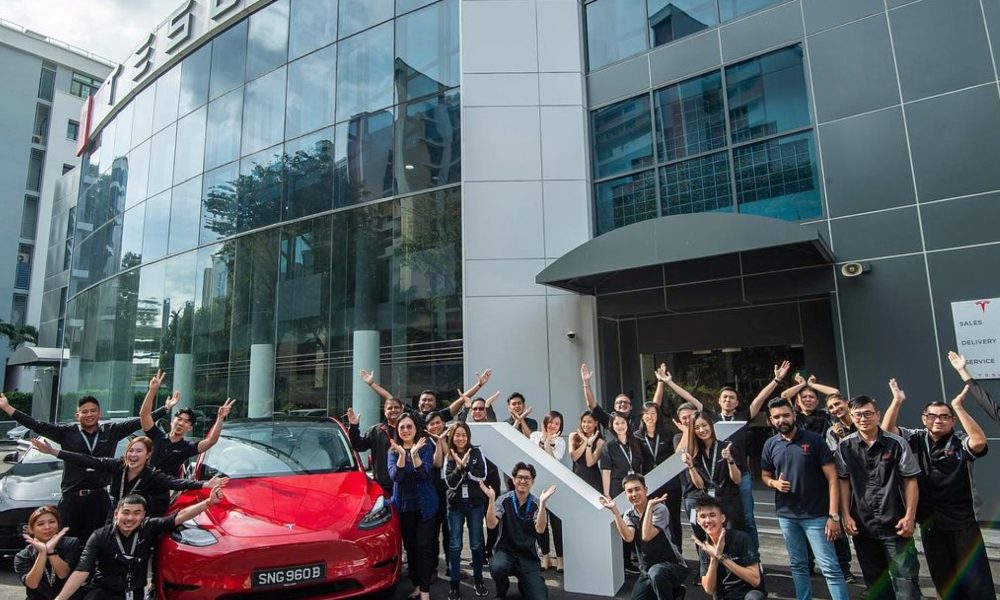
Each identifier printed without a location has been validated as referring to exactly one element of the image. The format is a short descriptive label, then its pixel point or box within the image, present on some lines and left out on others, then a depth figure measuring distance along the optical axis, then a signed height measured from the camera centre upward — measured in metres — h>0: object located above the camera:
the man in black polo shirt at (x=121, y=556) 4.01 -1.16
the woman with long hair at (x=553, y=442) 6.46 -0.79
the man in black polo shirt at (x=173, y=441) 5.30 -0.52
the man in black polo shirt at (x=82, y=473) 4.79 -0.70
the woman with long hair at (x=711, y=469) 5.18 -0.87
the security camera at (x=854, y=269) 8.31 +1.35
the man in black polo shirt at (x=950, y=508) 4.17 -1.04
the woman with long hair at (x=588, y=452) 6.37 -0.84
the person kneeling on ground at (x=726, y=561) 3.99 -1.30
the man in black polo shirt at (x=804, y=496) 4.47 -1.00
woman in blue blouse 5.32 -1.07
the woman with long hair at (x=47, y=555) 3.97 -1.14
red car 4.21 -1.15
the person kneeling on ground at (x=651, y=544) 4.37 -1.33
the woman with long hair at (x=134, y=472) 4.67 -0.68
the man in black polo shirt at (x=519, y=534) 4.96 -1.35
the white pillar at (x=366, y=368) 12.10 +0.08
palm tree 35.69 +3.36
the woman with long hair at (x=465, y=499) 5.48 -1.14
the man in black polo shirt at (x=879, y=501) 4.23 -0.99
